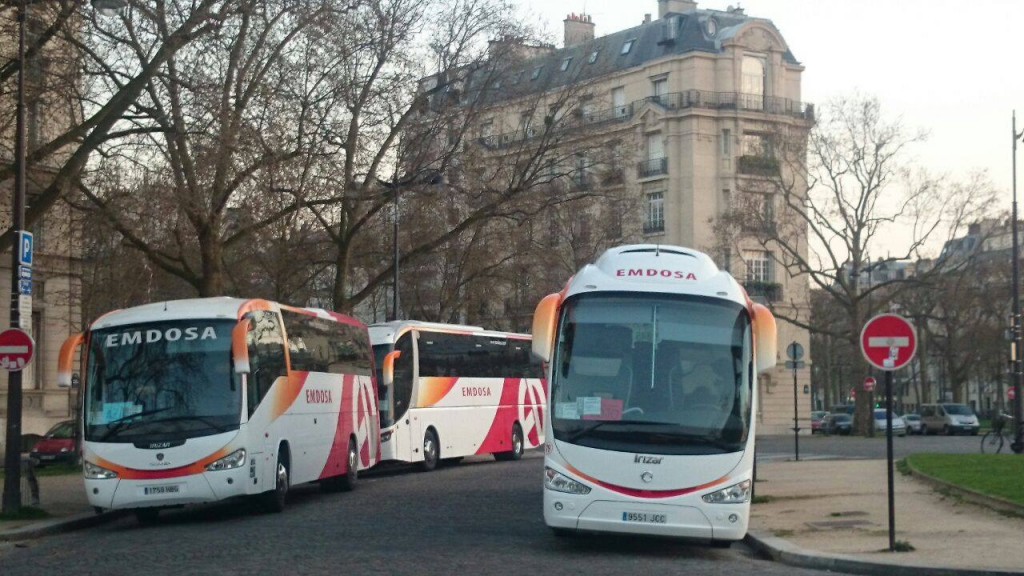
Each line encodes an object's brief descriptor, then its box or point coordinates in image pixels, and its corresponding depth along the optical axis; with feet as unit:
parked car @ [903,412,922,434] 256.32
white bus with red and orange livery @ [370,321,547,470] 102.01
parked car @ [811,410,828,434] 280.51
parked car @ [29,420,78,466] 130.62
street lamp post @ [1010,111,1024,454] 127.34
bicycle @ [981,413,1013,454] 122.50
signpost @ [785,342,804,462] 115.34
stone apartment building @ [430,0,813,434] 233.14
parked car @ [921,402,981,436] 236.22
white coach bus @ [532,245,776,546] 47.21
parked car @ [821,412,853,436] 259.39
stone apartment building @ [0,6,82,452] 102.58
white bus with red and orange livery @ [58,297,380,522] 61.46
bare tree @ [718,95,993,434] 187.01
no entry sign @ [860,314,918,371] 49.01
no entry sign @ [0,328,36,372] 64.64
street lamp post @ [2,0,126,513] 65.57
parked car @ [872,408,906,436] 234.38
